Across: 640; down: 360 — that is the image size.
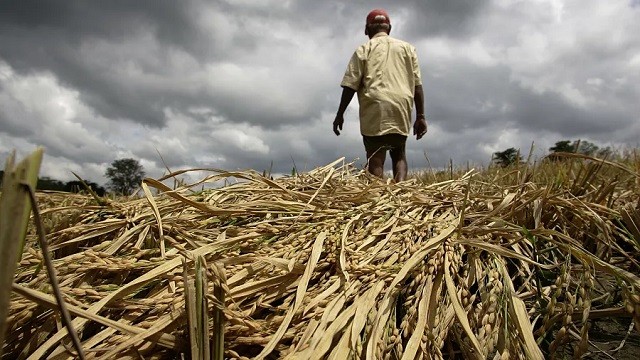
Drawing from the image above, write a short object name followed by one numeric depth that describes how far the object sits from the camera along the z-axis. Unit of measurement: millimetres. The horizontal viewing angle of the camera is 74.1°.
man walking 4016
